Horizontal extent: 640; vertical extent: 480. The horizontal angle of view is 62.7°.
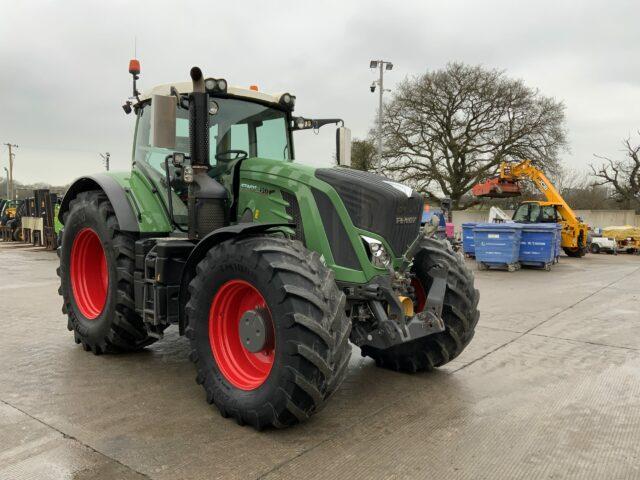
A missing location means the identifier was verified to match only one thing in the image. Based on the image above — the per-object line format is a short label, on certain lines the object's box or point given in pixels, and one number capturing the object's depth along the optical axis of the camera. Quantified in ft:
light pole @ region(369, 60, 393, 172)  82.07
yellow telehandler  64.64
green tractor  10.39
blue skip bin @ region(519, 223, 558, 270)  48.03
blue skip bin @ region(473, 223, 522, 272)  46.26
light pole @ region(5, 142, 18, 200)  179.90
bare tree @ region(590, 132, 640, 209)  114.11
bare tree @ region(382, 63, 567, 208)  97.09
